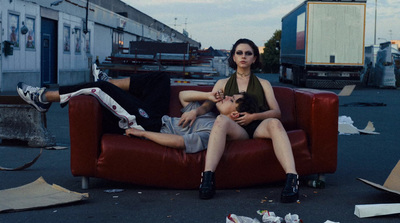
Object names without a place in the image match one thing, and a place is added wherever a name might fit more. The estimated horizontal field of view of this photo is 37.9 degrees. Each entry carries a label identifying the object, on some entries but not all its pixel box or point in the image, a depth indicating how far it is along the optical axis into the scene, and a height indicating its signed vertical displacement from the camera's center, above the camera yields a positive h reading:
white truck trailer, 24.78 +1.21
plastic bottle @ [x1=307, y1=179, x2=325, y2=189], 5.17 -1.02
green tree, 73.06 +1.35
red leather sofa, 4.93 -0.79
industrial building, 20.19 +1.20
